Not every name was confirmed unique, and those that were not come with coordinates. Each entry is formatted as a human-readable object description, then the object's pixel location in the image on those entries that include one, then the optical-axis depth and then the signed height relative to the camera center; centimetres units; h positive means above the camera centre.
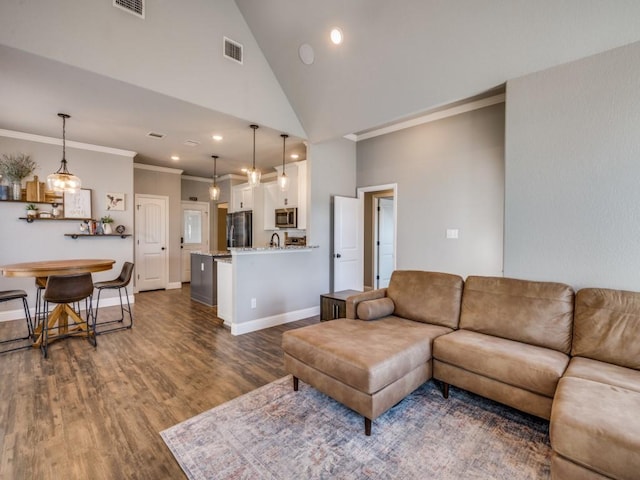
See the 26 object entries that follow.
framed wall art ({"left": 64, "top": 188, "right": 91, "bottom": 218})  496 +54
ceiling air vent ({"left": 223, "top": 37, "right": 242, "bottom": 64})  361 +226
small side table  348 -82
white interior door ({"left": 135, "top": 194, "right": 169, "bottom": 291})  660 -13
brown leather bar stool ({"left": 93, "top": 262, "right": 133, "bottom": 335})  402 -65
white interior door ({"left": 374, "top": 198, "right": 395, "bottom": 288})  680 -12
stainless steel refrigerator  681 +17
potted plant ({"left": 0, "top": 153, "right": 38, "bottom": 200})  442 +99
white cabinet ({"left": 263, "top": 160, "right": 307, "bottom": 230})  548 +81
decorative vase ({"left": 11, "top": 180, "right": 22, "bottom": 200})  443 +68
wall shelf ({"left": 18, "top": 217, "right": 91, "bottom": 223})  458 +27
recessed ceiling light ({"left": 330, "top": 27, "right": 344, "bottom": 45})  326 +219
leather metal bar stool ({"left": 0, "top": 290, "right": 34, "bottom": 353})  328 -68
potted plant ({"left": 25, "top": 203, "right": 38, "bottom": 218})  458 +40
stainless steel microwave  570 +37
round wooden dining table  323 -40
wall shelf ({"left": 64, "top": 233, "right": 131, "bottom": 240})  495 +2
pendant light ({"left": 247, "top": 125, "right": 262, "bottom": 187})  420 +85
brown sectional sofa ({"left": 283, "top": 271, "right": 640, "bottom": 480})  140 -82
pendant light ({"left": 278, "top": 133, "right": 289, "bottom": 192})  455 +85
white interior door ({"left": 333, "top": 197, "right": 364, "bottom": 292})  510 -14
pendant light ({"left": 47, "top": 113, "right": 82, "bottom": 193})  371 +68
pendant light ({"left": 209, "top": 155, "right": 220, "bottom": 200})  541 +81
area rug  167 -129
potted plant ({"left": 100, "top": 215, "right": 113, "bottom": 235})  528 +20
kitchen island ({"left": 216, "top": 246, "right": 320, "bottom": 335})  398 -73
